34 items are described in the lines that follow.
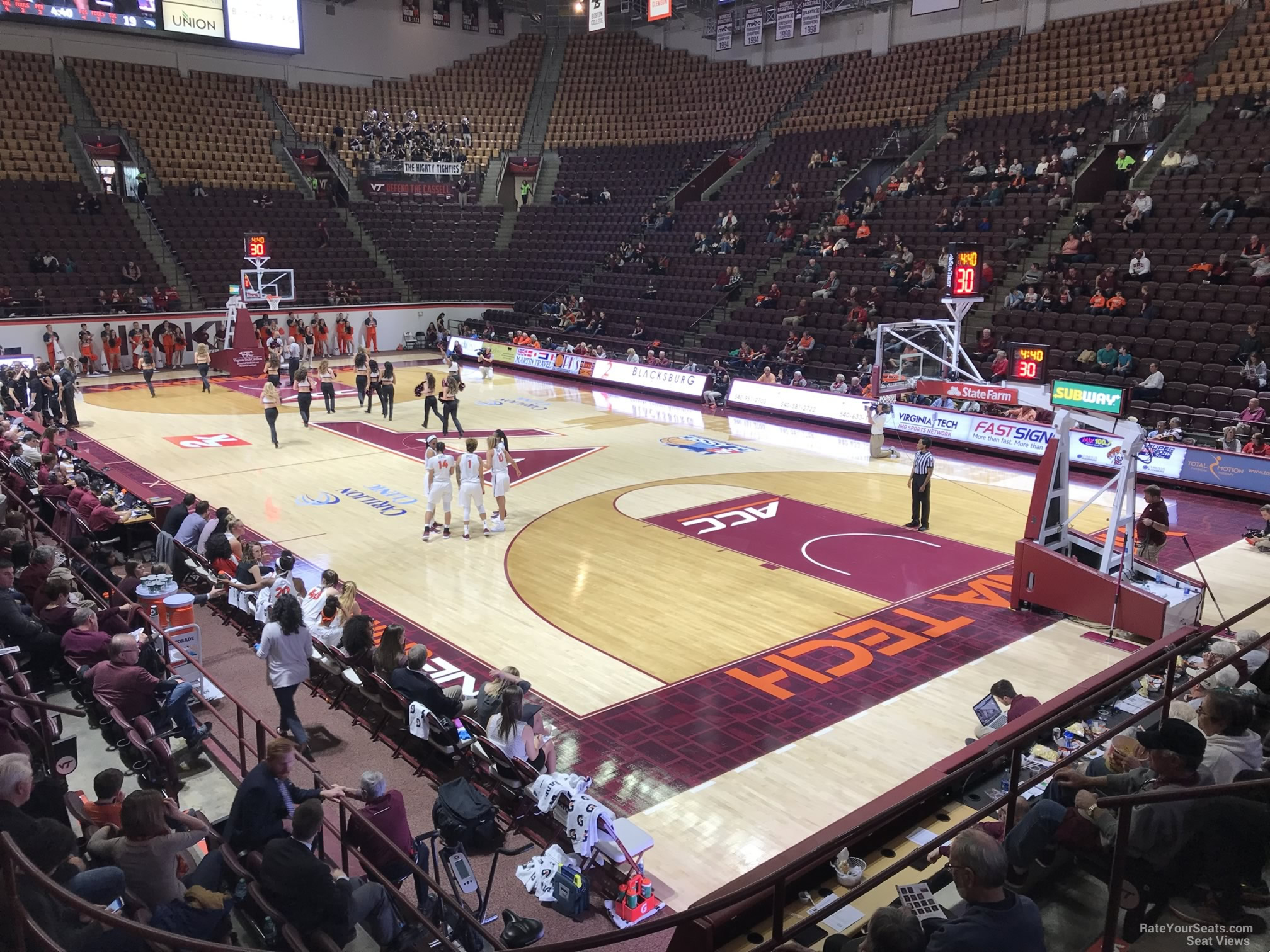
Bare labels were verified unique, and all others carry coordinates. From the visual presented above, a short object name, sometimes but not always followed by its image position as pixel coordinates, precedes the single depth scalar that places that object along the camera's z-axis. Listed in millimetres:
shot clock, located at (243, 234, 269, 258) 32719
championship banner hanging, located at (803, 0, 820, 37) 37281
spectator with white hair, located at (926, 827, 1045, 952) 3834
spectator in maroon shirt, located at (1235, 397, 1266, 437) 18484
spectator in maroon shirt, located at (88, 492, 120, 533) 13242
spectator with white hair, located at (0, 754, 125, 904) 4676
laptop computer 8281
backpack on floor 6867
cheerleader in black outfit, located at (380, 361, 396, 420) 24125
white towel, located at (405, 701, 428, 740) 7836
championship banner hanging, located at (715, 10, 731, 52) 41281
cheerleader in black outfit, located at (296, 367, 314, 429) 22422
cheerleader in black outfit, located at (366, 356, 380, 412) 25250
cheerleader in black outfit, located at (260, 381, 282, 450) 20609
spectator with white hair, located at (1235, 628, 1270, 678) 7320
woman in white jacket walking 8617
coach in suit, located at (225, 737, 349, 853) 6094
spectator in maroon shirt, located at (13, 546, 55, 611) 9531
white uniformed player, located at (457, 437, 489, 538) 14953
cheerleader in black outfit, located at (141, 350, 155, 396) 27578
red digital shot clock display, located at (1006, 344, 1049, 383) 19578
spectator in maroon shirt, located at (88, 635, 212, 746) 7664
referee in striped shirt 15203
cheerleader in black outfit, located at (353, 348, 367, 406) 24734
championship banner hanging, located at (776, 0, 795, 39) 38531
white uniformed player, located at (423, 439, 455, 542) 14953
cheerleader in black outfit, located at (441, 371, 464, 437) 21078
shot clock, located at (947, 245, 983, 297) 18984
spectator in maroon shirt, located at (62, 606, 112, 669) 8211
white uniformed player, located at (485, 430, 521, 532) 15414
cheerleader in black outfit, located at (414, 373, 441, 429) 22125
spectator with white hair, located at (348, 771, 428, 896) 6164
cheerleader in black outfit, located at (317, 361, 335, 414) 24198
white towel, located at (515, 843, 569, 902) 6547
